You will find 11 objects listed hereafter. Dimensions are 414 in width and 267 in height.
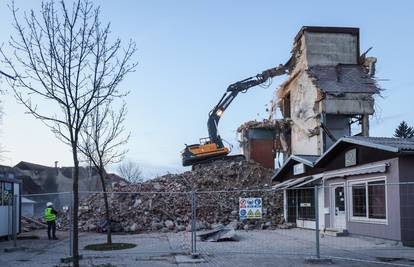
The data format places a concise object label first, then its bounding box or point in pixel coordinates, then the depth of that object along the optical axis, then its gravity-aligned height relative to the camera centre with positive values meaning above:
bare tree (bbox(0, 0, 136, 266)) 11.08 +2.27
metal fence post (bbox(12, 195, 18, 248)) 18.78 -1.23
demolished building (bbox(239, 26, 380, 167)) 37.62 +6.97
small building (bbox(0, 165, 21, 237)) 23.12 -0.65
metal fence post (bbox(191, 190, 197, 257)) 14.95 -1.26
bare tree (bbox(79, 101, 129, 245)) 19.91 +1.82
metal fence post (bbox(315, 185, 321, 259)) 13.59 -0.74
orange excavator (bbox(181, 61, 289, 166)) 39.28 +4.22
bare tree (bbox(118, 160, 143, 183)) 92.63 +2.00
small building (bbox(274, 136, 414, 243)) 18.38 -0.09
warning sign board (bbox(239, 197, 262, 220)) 17.28 -0.67
